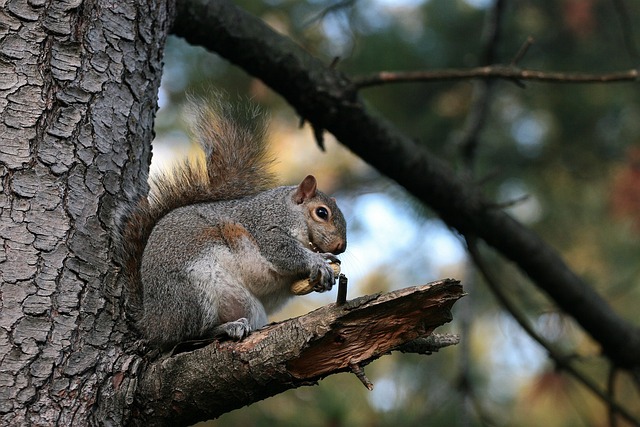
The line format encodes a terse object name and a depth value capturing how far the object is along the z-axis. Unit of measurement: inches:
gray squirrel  134.8
